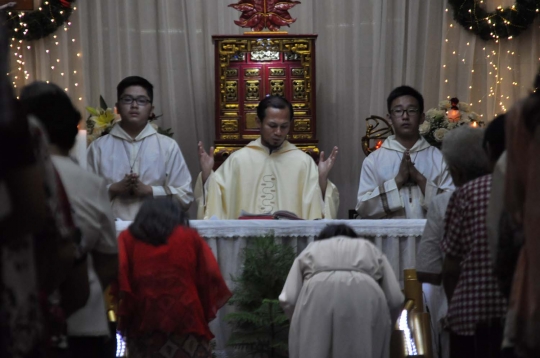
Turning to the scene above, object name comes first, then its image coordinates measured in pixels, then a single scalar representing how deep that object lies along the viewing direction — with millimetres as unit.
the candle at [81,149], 10924
